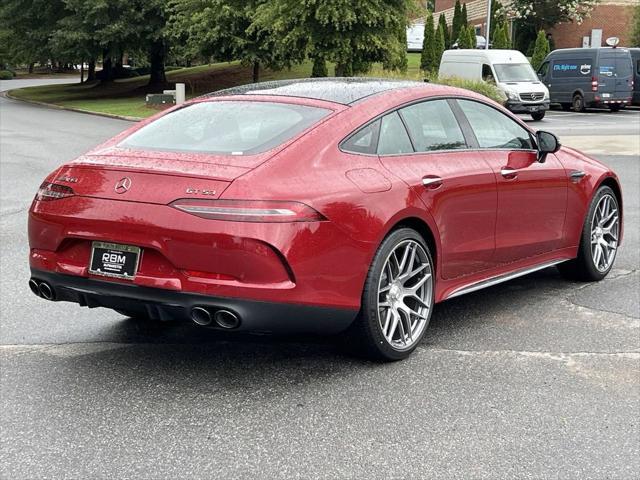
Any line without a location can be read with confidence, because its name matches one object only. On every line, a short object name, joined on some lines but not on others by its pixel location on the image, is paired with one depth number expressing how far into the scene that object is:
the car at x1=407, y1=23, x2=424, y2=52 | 70.00
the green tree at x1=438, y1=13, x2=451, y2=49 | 52.03
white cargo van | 28.34
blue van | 31.16
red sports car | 4.21
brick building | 53.97
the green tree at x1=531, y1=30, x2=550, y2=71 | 43.78
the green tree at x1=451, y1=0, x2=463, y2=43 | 55.44
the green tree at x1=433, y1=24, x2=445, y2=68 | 46.26
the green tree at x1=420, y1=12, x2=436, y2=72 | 46.22
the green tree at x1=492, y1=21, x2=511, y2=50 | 44.66
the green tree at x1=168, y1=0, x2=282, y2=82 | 35.97
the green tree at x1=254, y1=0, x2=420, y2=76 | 30.02
